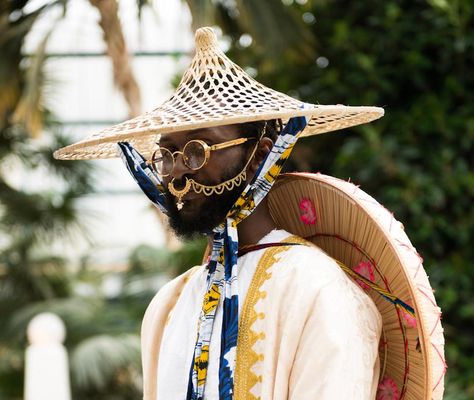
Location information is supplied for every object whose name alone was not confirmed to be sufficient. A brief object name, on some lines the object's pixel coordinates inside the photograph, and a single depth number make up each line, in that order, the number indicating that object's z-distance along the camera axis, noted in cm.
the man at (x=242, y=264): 342
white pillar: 1116
